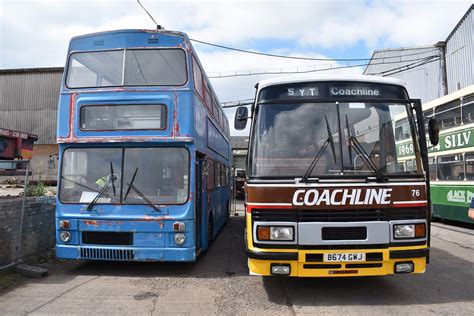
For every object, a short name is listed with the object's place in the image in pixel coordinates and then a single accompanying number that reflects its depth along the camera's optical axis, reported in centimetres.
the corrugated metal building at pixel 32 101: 3603
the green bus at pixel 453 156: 1268
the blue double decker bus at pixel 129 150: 690
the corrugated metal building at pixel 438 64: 2380
